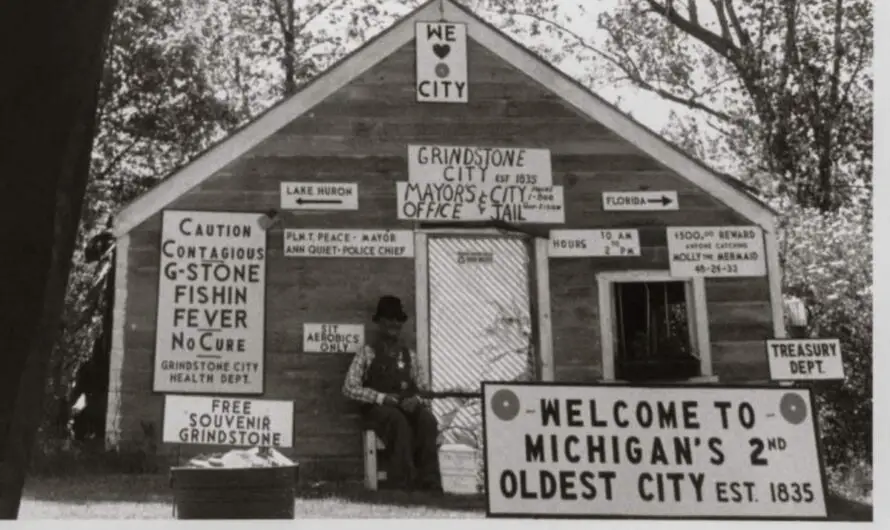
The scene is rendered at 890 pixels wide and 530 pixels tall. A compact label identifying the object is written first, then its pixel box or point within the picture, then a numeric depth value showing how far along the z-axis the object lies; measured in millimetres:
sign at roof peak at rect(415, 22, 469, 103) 7523
